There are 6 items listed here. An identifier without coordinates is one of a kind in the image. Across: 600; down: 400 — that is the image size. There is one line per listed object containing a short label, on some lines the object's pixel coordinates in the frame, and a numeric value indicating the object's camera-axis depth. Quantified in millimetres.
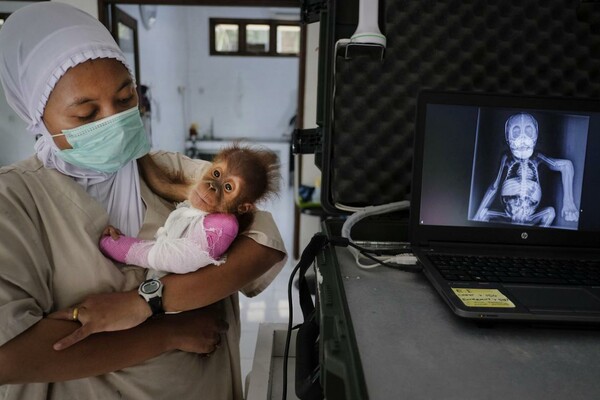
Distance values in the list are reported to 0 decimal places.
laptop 701
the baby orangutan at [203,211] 762
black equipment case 812
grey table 391
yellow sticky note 512
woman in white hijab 646
